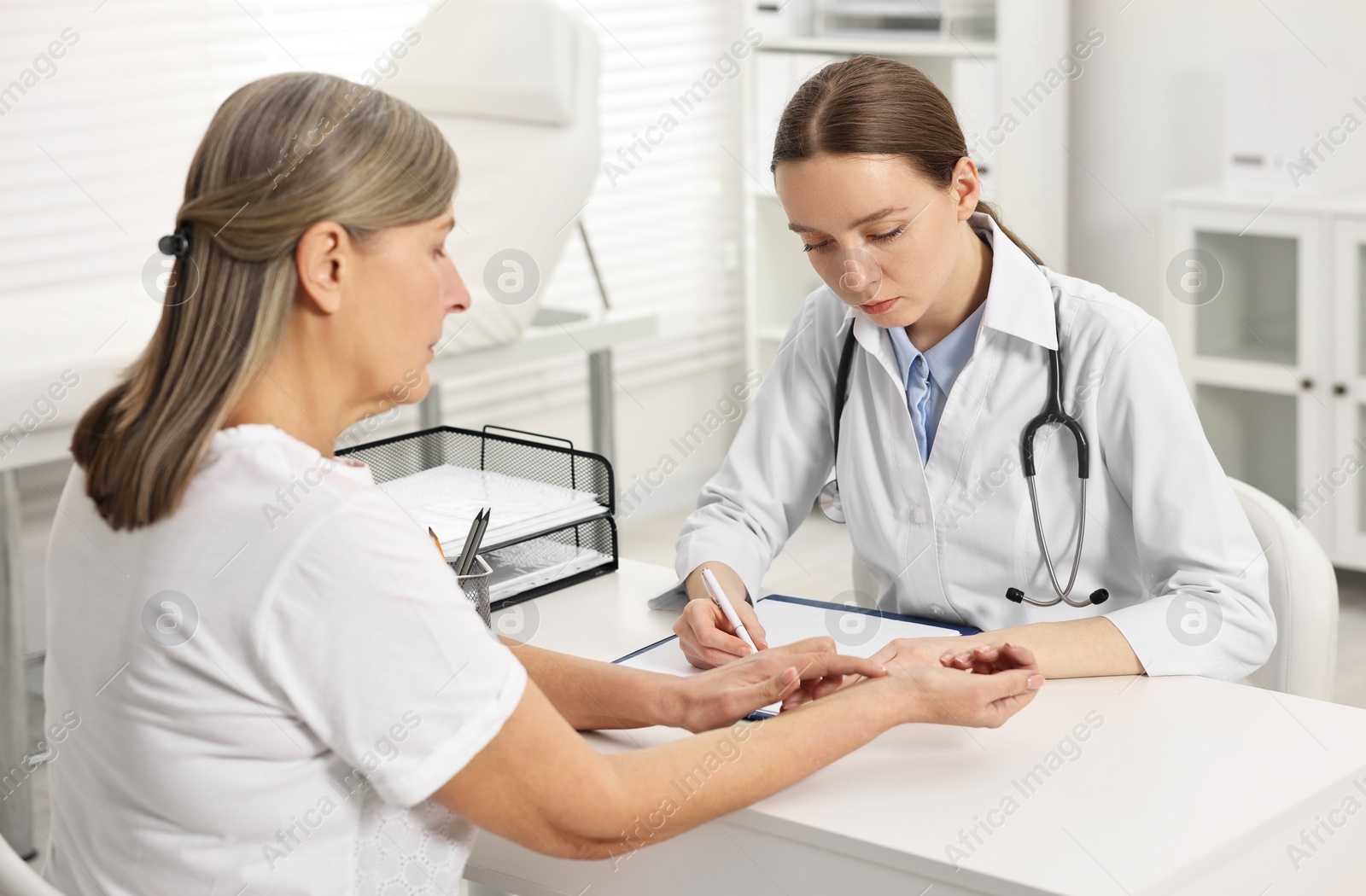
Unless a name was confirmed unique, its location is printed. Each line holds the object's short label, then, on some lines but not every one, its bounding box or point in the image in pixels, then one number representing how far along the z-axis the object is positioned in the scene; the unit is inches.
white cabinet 128.0
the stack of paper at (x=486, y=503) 64.2
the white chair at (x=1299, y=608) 58.6
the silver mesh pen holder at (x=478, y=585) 56.2
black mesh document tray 68.2
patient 36.6
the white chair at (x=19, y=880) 36.1
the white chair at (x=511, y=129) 110.8
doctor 55.1
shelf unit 144.3
